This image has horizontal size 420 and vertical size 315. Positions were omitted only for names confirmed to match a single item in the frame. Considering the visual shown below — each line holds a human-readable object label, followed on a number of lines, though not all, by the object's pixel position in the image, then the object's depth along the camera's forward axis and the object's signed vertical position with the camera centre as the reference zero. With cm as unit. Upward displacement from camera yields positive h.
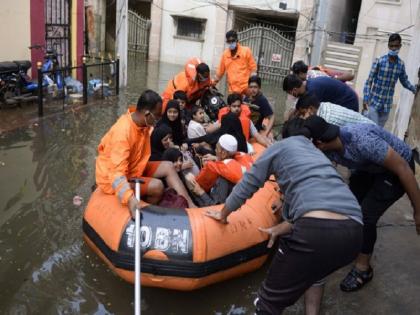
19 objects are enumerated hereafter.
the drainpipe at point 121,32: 1120 +9
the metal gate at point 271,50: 1611 +0
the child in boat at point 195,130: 581 -109
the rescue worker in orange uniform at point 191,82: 648 -56
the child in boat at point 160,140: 495 -107
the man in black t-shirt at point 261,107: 662 -84
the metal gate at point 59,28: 1024 +5
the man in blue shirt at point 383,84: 655 -33
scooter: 944 -85
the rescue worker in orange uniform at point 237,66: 786 -34
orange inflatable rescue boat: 337 -152
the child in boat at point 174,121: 537 -94
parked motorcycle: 835 -106
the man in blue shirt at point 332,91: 497 -38
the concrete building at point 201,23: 1650 +83
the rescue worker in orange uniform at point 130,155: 361 -100
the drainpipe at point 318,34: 1489 +67
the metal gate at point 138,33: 1839 +20
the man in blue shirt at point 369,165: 295 -71
